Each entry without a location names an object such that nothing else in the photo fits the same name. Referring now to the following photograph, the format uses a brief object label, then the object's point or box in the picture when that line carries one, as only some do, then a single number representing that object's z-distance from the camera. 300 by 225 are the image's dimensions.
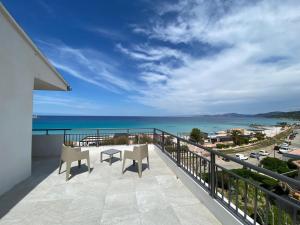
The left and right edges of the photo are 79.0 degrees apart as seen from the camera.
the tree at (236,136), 39.62
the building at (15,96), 3.21
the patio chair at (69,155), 4.04
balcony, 2.33
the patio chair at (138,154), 4.26
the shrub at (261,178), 13.02
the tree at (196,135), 27.22
